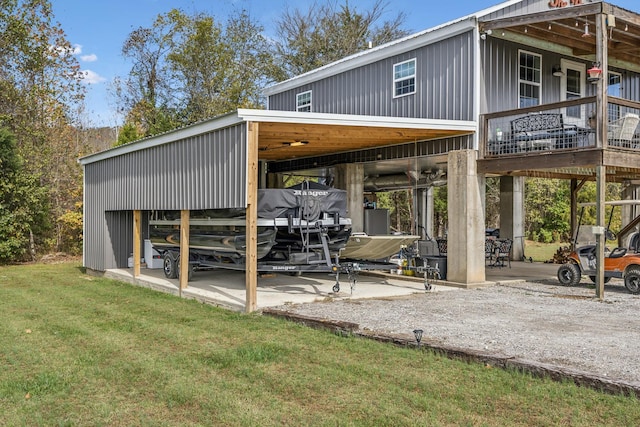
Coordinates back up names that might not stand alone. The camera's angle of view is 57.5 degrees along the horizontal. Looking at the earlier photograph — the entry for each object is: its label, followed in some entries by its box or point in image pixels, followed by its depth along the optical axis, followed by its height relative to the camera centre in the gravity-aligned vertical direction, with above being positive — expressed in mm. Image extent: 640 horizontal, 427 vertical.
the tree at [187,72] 26703 +6811
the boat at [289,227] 9891 -186
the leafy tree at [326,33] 31109 +10024
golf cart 10281 -875
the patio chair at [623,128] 10633 +1619
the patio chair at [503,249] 14359 -809
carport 8688 +1008
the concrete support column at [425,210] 17344 +194
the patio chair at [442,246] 13844 -712
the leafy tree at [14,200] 17359 +497
